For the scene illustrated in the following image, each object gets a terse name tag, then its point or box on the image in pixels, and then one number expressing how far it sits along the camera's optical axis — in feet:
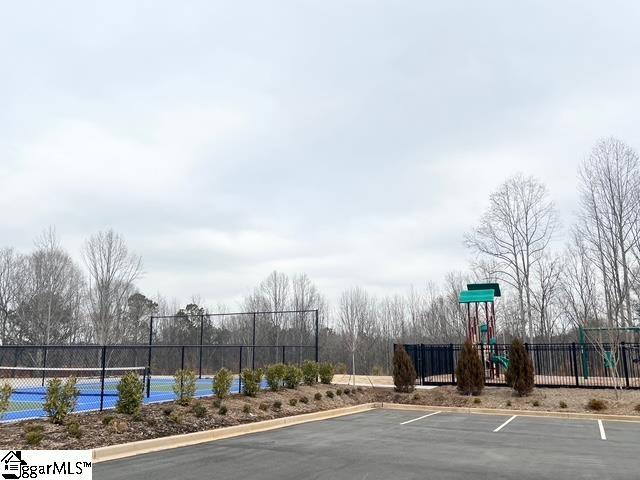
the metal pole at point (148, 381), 50.19
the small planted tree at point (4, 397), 29.94
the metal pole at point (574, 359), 57.41
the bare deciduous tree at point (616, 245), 93.25
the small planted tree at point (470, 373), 58.49
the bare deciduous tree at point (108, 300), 124.16
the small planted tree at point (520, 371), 56.13
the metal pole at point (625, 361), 56.34
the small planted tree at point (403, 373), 61.41
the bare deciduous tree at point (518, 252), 109.81
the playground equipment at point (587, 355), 57.61
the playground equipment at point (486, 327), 67.10
